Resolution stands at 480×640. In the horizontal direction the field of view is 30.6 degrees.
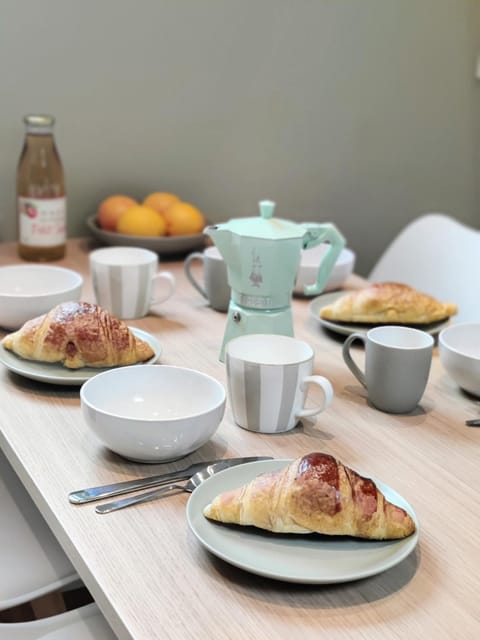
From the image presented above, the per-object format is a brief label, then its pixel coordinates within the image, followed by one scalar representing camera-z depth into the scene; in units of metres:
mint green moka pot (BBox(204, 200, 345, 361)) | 1.19
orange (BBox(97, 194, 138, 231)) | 1.80
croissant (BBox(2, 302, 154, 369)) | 1.15
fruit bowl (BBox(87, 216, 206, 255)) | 1.74
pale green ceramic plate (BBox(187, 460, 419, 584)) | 0.76
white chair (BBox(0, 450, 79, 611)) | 1.08
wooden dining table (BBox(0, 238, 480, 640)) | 0.72
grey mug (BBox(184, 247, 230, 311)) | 1.47
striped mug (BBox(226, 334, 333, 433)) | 1.02
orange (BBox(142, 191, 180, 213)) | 1.85
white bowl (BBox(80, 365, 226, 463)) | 0.92
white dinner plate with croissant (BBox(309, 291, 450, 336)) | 1.38
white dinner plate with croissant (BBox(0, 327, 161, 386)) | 1.13
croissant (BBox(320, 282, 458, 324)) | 1.37
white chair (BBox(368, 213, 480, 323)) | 1.80
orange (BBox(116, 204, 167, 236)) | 1.75
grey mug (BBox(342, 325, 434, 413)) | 1.10
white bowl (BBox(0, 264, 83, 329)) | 1.34
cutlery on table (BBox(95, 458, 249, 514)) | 0.87
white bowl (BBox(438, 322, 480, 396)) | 1.16
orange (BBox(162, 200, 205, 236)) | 1.79
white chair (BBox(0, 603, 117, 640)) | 0.93
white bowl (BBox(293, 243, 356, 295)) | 1.62
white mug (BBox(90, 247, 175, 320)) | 1.40
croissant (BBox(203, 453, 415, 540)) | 0.80
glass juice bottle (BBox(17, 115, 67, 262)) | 1.66
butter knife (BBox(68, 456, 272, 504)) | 0.89
